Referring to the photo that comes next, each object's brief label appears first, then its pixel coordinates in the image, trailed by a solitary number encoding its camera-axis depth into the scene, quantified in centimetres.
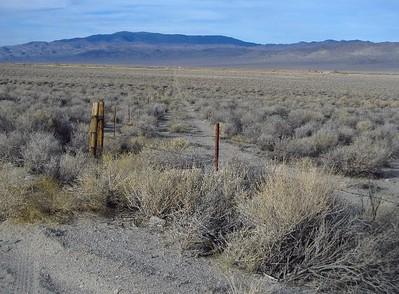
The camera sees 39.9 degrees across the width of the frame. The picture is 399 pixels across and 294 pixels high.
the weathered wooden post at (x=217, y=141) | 1009
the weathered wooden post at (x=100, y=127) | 1127
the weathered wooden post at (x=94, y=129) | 1120
